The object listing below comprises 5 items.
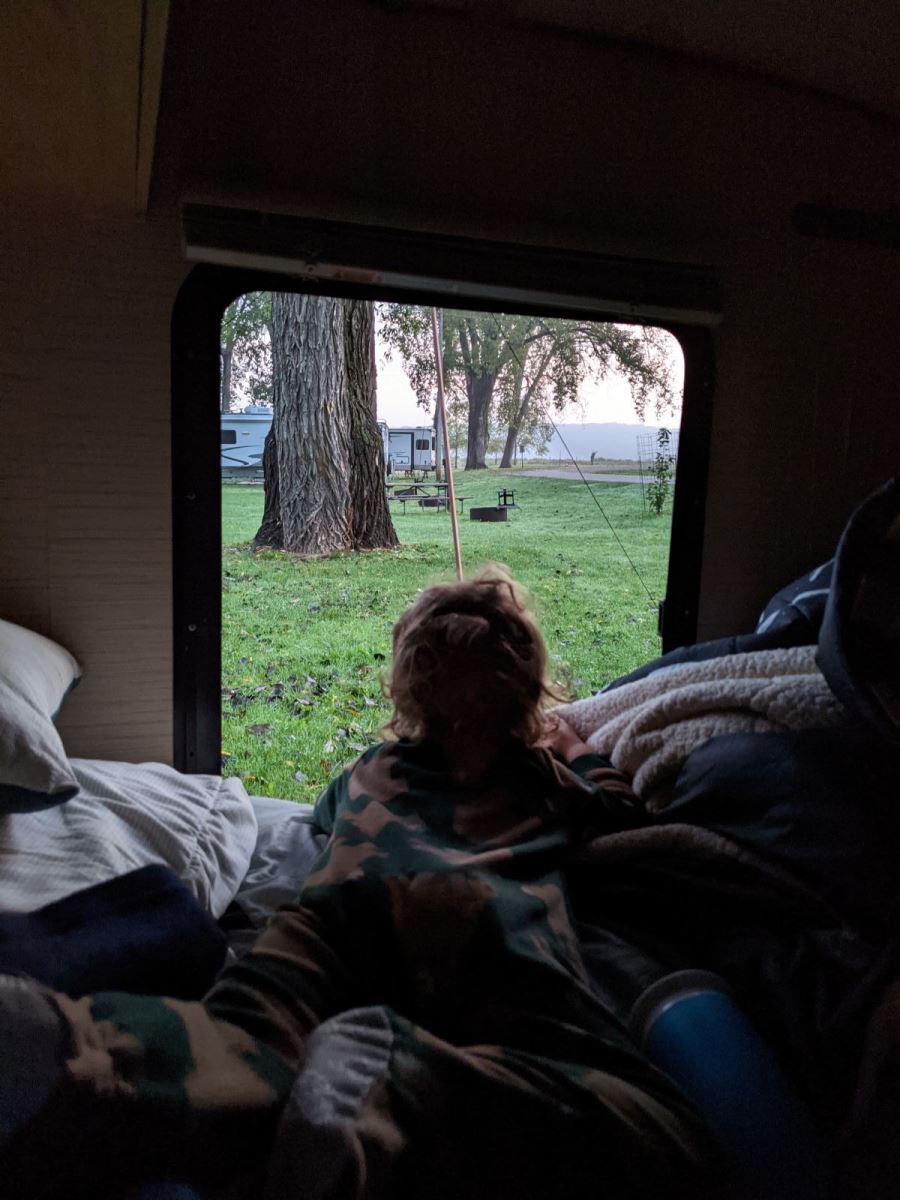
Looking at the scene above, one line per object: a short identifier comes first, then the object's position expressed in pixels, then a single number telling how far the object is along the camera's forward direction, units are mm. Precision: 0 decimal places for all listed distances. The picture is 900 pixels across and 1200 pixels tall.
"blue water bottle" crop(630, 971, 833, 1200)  925
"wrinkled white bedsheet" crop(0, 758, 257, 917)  1438
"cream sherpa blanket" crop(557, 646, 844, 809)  1474
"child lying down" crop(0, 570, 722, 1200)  793
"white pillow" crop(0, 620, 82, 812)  1462
